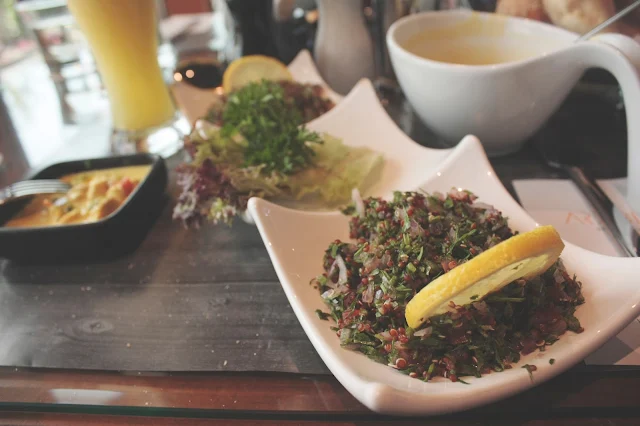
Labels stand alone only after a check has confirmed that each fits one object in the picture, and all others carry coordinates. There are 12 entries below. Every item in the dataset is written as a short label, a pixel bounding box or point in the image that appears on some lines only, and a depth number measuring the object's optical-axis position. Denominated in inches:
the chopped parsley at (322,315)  13.3
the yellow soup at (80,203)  17.5
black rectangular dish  16.5
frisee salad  17.5
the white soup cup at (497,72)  15.9
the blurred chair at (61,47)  29.3
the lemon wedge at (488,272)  10.9
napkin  15.4
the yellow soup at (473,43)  20.6
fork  18.0
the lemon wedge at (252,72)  23.3
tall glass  20.5
